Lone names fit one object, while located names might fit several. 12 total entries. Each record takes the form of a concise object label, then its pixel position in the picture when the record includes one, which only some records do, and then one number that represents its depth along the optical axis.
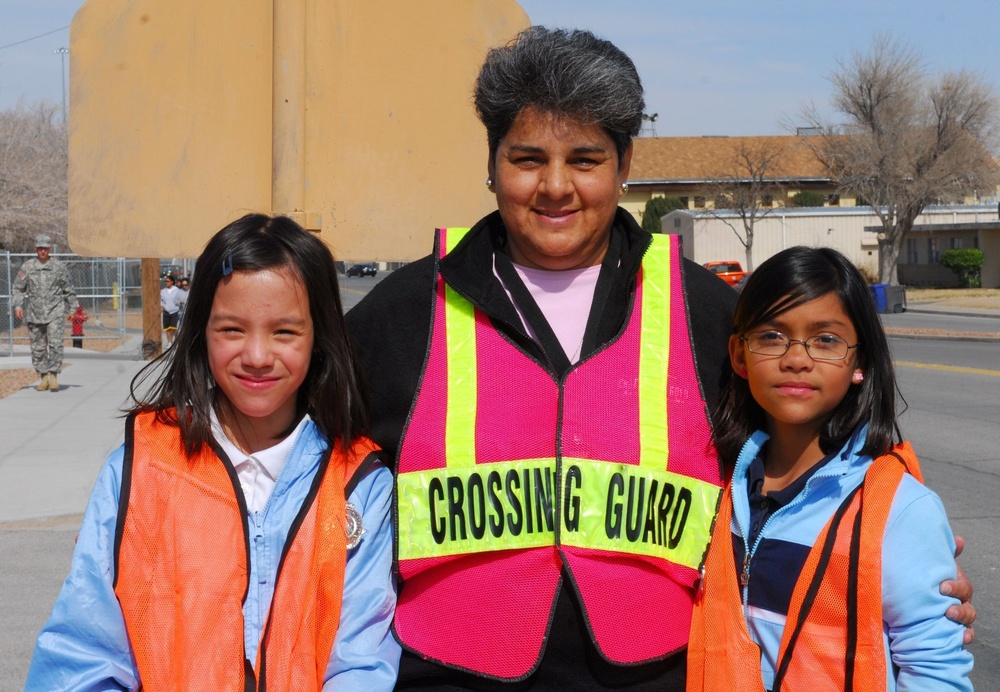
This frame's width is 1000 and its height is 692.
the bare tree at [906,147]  42.91
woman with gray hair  2.34
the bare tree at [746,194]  46.81
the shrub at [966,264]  41.06
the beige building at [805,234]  48.28
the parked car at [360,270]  62.92
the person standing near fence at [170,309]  22.22
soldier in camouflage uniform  14.34
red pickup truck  37.69
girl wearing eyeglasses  2.18
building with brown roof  62.88
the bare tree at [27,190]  37.59
